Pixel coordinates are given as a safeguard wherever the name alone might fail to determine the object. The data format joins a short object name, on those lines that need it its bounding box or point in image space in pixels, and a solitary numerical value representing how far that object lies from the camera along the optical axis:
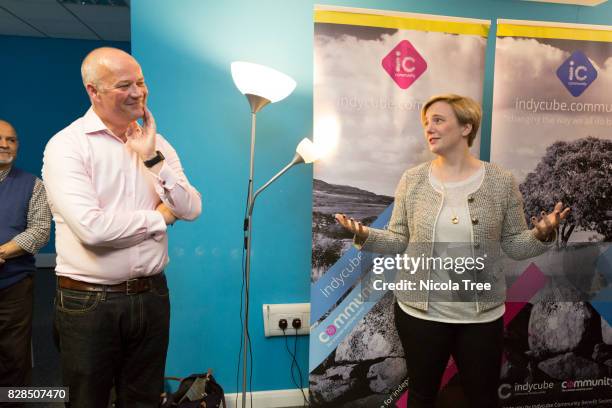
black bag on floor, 2.01
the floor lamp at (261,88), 1.85
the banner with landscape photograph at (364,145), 1.97
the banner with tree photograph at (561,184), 2.11
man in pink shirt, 1.30
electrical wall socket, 2.36
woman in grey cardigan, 1.60
